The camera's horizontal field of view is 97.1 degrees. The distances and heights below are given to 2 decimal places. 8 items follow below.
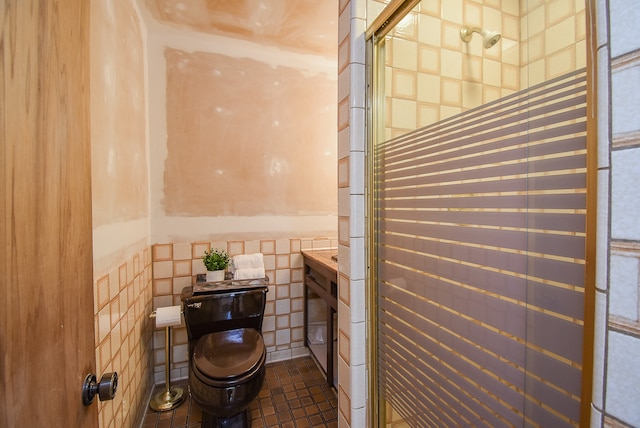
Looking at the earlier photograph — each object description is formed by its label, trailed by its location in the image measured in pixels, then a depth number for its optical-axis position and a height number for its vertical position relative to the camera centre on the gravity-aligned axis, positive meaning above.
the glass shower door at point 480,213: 0.48 -0.02
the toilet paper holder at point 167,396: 1.79 -1.25
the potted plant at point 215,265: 1.95 -0.41
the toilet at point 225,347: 1.40 -0.83
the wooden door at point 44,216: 0.40 -0.01
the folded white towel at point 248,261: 2.08 -0.41
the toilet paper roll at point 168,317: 1.77 -0.70
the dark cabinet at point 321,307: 1.83 -0.78
